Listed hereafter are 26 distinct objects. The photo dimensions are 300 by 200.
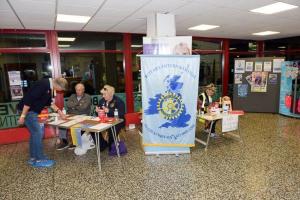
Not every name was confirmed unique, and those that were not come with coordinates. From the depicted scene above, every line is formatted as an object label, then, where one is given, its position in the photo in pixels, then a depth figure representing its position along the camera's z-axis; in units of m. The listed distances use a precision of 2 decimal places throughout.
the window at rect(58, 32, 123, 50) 5.14
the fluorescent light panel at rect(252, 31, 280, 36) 6.07
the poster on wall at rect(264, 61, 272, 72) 6.57
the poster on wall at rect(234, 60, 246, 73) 6.92
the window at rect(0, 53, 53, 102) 4.73
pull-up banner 3.49
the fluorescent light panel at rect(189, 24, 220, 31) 5.03
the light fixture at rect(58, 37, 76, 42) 5.11
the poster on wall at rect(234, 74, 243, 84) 7.03
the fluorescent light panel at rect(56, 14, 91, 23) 3.79
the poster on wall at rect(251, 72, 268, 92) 6.67
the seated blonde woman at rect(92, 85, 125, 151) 3.79
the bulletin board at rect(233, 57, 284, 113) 6.58
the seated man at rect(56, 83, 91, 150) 4.23
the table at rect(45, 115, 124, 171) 3.22
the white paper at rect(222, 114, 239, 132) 4.04
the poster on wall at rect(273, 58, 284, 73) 6.44
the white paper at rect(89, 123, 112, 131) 3.17
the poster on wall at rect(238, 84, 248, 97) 6.96
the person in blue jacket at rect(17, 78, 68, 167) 3.20
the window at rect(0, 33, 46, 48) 4.59
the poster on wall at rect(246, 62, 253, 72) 6.81
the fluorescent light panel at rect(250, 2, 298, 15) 3.45
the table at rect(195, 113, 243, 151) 3.89
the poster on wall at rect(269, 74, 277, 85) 6.56
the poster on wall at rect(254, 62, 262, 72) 6.69
